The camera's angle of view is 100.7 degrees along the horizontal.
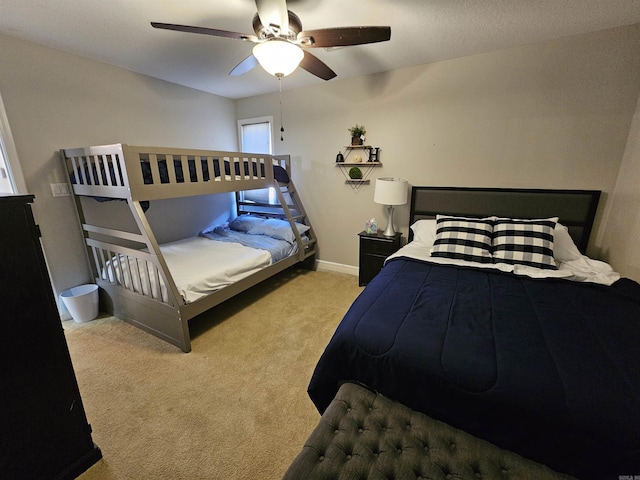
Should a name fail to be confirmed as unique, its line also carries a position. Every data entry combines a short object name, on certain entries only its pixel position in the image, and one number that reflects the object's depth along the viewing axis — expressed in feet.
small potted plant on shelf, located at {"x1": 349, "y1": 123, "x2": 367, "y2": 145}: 10.29
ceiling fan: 4.80
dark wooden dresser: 3.40
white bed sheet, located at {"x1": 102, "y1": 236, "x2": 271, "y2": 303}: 7.09
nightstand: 9.86
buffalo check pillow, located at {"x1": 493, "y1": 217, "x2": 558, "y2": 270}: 6.59
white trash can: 7.90
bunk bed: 6.57
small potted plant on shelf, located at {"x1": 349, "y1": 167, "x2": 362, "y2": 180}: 10.66
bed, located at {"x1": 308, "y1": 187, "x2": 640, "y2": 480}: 2.95
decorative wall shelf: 10.34
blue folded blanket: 10.10
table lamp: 9.21
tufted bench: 2.84
